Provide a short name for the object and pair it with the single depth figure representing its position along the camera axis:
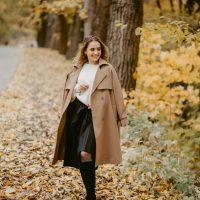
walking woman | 5.00
